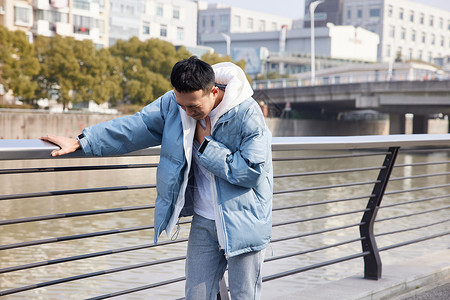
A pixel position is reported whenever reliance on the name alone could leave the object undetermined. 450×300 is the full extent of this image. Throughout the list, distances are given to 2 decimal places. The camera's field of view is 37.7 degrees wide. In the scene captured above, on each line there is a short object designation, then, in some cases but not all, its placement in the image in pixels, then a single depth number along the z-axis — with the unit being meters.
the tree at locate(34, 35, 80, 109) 39.53
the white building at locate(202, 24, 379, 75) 94.69
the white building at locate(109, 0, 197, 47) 70.12
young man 2.55
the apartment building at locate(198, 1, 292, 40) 106.06
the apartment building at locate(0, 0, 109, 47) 49.47
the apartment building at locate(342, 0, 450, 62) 105.19
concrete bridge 38.28
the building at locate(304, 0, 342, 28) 110.19
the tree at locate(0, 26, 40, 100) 36.59
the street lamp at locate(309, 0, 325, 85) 48.03
